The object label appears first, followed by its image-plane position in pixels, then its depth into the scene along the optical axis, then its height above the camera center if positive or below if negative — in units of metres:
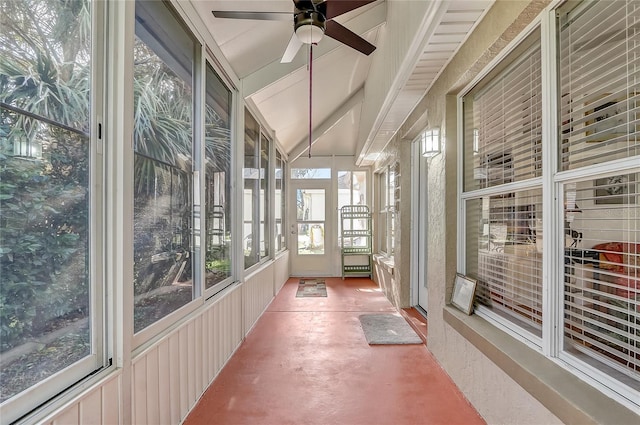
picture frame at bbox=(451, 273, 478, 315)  2.38 -0.58
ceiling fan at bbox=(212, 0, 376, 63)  2.08 +1.27
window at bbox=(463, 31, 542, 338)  1.81 +0.17
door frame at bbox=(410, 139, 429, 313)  4.30 -0.18
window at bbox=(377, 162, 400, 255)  4.99 +0.16
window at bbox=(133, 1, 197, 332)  1.74 +0.31
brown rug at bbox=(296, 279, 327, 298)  5.61 -1.33
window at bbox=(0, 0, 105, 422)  1.04 +0.05
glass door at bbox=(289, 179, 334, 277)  7.33 -0.31
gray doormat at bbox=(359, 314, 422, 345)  3.37 -1.27
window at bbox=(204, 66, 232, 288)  2.64 +0.31
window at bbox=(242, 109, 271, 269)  3.92 +0.29
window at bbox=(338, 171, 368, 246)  7.32 +0.58
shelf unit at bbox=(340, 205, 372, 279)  7.02 -0.54
